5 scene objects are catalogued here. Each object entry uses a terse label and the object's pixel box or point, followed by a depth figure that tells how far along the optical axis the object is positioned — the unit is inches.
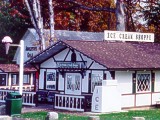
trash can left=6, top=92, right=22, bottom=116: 973.2
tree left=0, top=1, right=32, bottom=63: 2393.0
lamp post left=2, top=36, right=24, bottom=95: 1027.9
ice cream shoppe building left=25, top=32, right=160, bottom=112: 1083.3
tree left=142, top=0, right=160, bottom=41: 1823.8
